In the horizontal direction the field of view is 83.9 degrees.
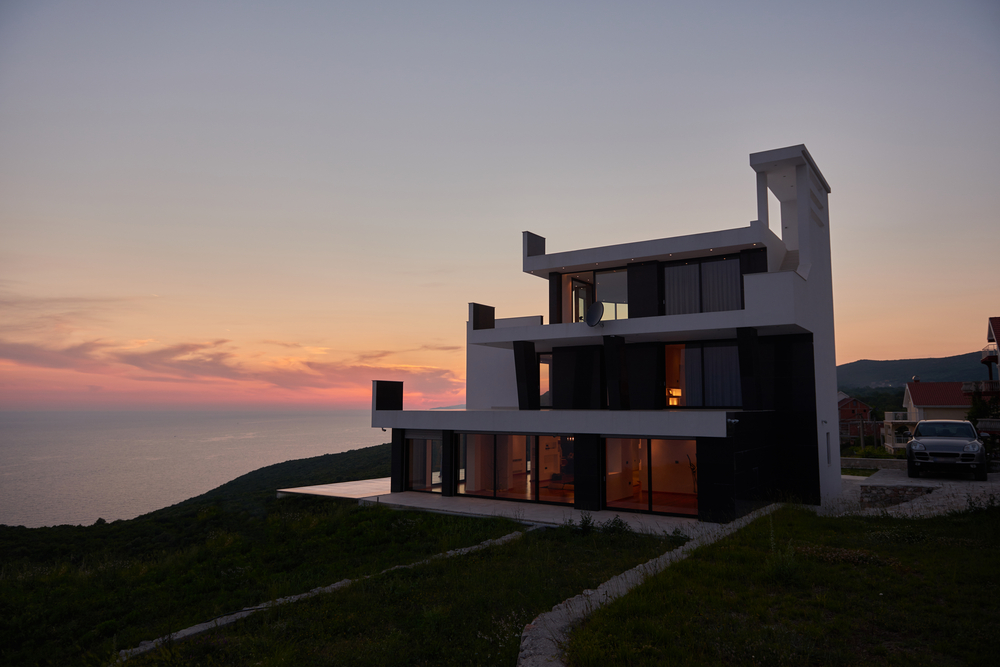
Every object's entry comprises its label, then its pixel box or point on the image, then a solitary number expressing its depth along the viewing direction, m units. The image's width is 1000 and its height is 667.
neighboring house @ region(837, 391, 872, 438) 65.94
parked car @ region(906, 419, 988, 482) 18.84
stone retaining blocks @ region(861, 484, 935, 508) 17.56
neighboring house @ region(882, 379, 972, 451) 53.88
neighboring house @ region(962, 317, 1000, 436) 39.78
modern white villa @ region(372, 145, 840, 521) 17.44
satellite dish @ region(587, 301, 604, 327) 20.69
